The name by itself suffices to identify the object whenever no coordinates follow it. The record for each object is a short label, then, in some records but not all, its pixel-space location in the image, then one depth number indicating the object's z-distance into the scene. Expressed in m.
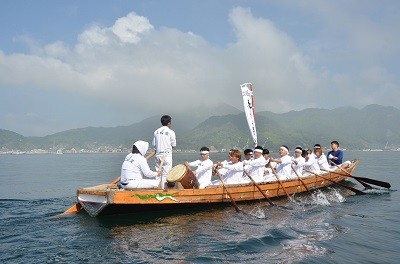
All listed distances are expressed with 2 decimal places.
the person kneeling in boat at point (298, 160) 18.30
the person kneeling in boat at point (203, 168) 13.77
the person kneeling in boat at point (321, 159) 20.97
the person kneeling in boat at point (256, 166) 15.45
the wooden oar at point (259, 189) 14.73
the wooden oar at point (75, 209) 12.50
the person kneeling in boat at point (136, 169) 11.27
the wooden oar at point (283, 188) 16.15
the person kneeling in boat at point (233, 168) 14.63
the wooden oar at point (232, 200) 13.44
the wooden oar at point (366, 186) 21.43
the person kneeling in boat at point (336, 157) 22.75
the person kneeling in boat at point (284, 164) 17.35
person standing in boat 12.92
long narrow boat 11.02
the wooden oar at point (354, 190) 19.23
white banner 21.34
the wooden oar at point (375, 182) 20.73
